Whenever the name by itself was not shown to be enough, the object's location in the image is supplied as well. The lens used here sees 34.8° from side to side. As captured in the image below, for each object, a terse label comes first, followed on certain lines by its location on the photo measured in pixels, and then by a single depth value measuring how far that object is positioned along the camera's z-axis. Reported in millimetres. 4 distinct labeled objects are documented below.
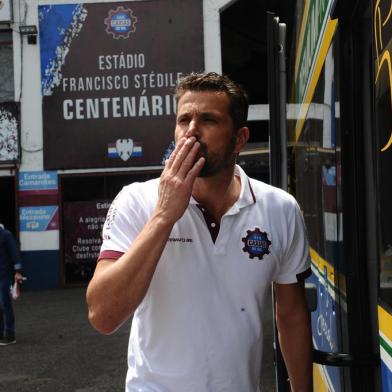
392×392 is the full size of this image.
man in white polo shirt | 1821
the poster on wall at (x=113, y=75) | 14602
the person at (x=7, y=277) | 8453
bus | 1535
